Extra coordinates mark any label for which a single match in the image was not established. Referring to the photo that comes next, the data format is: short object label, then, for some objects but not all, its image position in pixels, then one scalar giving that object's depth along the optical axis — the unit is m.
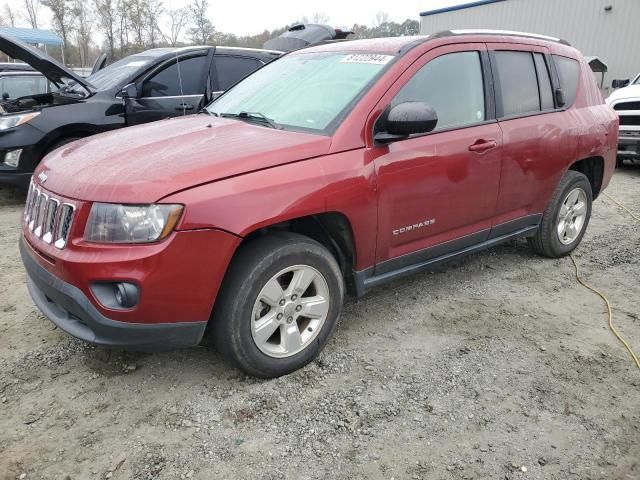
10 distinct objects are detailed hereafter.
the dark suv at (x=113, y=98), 5.66
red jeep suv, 2.31
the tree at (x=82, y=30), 43.09
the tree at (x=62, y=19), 42.17
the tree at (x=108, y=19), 41.44
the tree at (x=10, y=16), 52.81
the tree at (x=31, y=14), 51.16
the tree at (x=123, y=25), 40.07
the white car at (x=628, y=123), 8.80
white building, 17.47
